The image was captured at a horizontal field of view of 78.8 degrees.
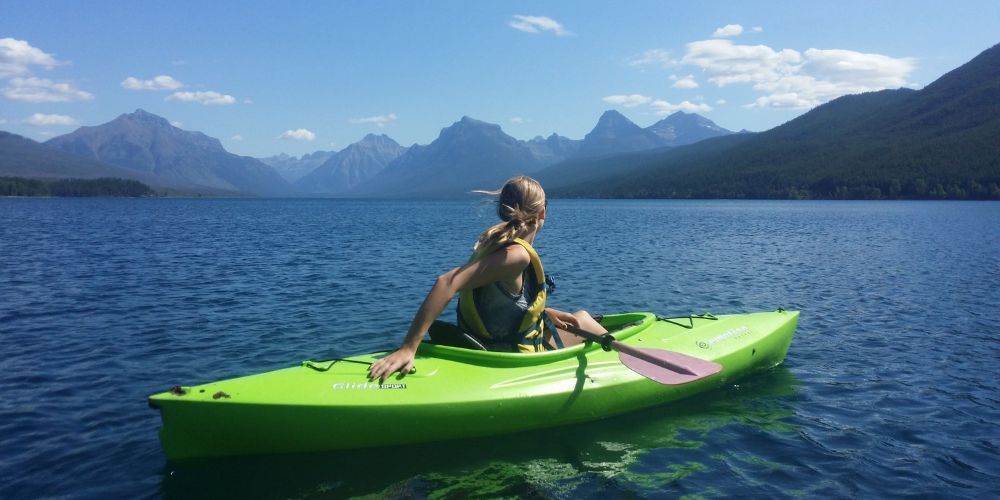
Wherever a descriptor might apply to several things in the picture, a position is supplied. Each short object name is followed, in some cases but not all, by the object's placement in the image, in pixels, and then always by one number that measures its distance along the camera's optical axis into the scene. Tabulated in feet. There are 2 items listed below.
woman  19.43
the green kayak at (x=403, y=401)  19.60
